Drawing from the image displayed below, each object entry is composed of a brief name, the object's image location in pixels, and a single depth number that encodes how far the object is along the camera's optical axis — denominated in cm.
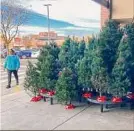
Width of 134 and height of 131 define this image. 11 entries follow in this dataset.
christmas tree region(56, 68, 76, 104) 429
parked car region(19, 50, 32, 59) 2459
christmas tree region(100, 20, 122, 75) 427
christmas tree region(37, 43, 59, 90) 477
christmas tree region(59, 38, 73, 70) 499
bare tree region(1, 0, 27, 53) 1634
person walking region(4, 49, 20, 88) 696
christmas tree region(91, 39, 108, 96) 410
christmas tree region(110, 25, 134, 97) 401
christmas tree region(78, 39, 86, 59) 514
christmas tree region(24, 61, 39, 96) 502
